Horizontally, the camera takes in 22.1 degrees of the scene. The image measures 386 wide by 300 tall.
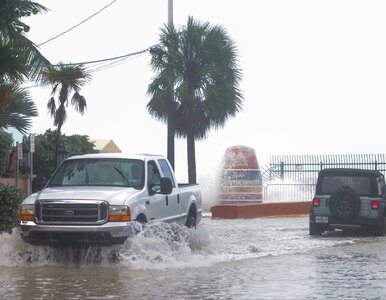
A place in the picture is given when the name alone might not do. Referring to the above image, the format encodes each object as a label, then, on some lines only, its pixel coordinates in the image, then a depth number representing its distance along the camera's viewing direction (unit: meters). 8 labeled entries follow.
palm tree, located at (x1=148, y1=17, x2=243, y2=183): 42.09
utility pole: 36.81
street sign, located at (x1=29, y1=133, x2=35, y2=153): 27.30
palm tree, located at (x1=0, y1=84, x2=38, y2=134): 27.09
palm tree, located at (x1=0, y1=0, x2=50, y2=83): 17.38
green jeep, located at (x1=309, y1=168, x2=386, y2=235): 23.78
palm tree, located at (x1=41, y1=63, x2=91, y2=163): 33.91
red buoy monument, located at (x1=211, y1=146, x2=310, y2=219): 40.91
